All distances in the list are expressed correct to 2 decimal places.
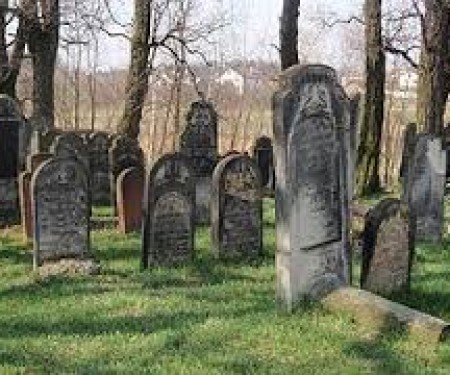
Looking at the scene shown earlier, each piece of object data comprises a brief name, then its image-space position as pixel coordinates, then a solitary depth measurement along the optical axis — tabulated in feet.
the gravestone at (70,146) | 47.29
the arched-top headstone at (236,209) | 35.22
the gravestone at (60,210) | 32.96
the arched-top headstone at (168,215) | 33.30
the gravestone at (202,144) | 46.78
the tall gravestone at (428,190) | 40.09
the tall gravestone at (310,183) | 25.17
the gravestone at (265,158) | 60.95
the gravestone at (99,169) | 55.01
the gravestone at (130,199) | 41.50
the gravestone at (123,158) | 50.55
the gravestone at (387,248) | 27.27
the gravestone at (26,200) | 39.80
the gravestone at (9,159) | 43.27
